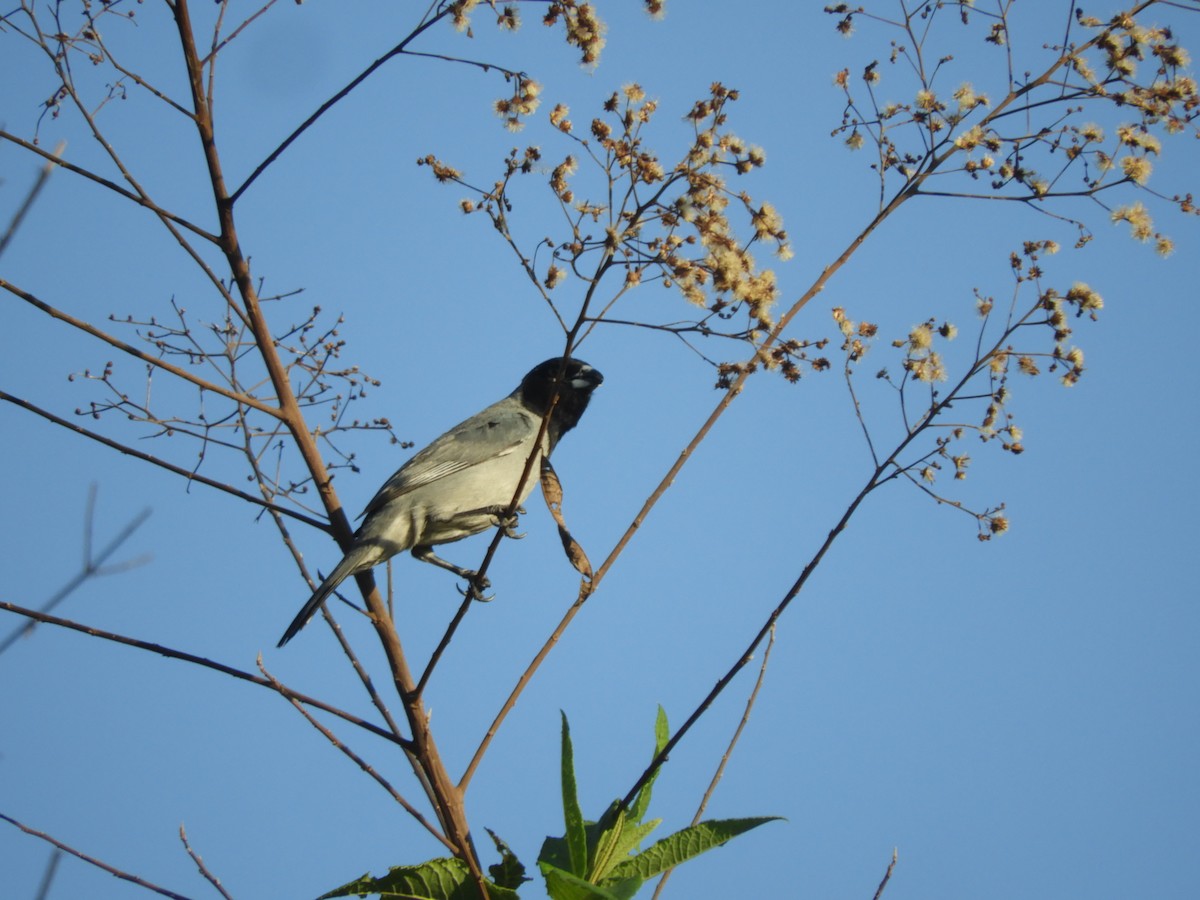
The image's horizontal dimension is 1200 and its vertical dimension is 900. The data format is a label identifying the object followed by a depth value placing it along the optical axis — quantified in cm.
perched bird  1119
